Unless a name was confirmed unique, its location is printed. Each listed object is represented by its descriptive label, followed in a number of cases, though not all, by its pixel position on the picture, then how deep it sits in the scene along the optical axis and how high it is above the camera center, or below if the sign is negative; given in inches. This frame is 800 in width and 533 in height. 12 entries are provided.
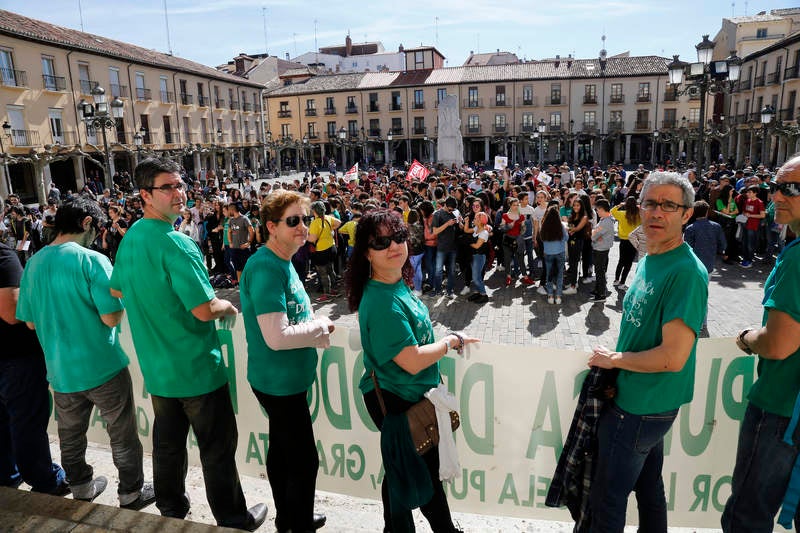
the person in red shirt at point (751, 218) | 412.8 -48.4
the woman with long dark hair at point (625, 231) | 345.4 -47.4
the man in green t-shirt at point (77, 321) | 117.8 -31.5
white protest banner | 115.6 -58.9
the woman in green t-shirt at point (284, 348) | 96.7 -33.2
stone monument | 880.9 +49.0
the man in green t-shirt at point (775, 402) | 82.5 -39.2
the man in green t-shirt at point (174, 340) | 101.8 -32.6
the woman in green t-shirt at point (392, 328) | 87.1 -26.2
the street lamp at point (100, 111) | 583.2 +71.9
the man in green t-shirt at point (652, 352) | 81.0 -29.8
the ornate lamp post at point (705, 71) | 443.2 +70.4
